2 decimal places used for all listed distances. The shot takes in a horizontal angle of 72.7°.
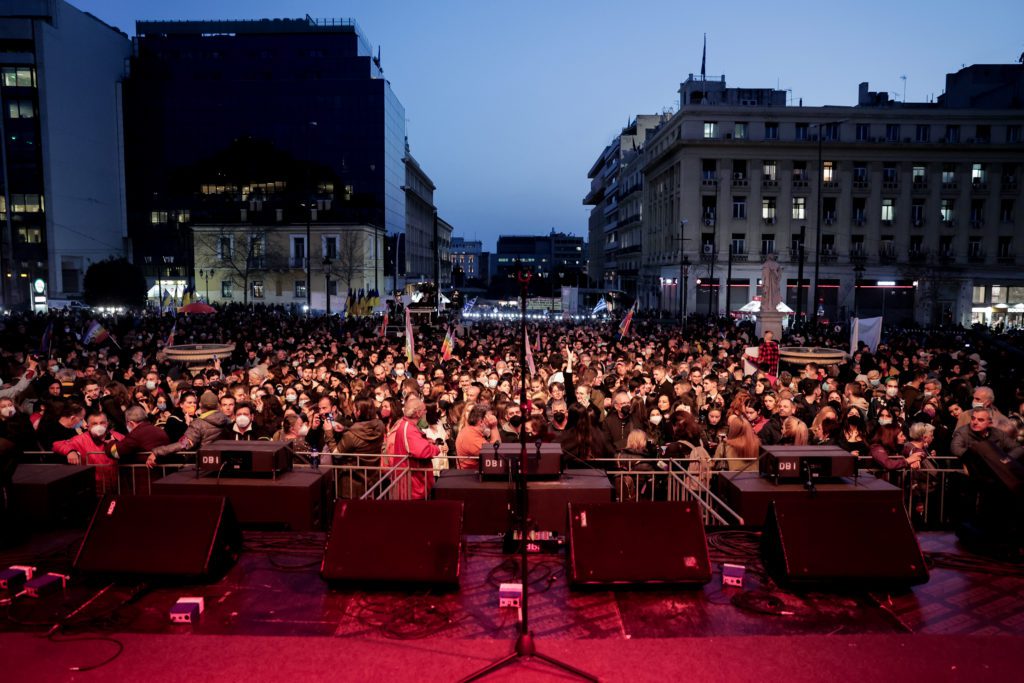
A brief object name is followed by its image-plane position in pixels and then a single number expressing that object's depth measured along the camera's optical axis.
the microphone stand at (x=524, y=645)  4.99
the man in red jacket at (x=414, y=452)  8.77
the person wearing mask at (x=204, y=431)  9.17
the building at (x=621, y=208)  83.38
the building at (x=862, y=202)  59.16
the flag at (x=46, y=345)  19.45
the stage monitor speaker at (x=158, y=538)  6.36
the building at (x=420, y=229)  103.25
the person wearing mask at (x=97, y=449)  9.20
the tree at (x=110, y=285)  56.41
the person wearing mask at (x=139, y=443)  8.87
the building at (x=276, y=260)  71.69
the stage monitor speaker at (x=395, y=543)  6.27
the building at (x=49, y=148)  73.25
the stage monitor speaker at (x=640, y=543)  6.29
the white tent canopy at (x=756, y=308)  26.83
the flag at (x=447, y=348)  19.41
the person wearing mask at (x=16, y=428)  8.52
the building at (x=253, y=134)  79.50
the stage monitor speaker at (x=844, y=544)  6.19
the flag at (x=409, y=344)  17.73
